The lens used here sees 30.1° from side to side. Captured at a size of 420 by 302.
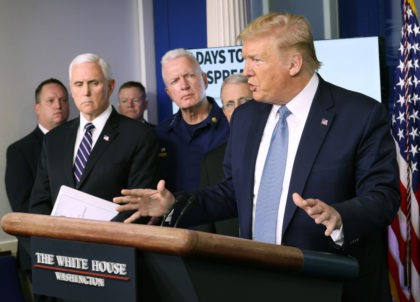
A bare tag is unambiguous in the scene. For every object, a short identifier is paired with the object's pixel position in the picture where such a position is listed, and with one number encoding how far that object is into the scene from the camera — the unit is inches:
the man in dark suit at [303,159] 91.7
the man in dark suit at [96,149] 143.6
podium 63.5
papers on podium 130.9
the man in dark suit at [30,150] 229.8
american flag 183.3
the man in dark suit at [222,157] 139.8
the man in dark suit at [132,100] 268.8
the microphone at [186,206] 88.4
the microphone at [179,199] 90.3
